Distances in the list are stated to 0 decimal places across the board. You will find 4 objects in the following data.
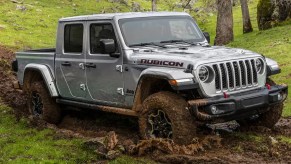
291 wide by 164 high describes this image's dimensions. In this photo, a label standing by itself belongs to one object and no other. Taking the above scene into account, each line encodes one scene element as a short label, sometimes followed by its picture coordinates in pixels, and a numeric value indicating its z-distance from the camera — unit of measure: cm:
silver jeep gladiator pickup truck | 713
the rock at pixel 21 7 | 3662
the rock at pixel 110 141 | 741
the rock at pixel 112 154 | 716
